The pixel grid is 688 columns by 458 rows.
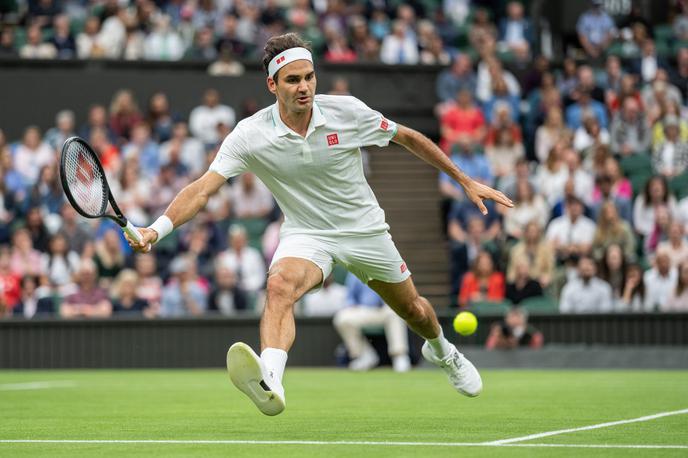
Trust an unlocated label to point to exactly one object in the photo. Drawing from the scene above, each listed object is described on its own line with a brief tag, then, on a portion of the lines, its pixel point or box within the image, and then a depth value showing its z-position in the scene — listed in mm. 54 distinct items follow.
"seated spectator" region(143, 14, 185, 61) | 22297
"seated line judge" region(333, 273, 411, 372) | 17078
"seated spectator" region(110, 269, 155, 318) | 17891
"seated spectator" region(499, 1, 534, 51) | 23469
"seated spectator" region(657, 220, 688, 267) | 17172
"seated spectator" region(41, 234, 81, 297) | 18359
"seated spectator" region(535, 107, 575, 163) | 20094
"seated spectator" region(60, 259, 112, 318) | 17781
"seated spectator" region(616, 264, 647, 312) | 17141
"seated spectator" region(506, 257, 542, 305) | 17578
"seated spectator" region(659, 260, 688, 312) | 16891
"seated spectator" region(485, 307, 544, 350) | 16812
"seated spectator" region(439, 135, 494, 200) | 19734
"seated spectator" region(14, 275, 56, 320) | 17984
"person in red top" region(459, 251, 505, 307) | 17594
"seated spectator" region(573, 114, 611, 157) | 19734
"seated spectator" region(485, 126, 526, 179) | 19938
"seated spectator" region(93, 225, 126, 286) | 18500
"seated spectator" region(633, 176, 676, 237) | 18281
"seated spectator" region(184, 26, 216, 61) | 22422
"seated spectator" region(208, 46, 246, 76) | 22094
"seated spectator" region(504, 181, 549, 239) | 18672
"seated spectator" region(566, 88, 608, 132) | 20438
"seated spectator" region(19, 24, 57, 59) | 21984
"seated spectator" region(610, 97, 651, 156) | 19859
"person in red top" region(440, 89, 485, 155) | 20531
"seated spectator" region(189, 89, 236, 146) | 20734
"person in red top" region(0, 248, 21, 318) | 18047
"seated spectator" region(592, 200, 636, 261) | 17844
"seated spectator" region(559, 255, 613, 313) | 17250
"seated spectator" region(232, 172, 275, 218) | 19547
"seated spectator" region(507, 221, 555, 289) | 17781
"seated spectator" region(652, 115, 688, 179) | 19344
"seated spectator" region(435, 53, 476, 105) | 21375
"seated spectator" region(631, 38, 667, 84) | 21703
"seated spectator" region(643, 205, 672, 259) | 17922
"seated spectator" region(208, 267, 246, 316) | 18125
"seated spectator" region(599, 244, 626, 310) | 17297
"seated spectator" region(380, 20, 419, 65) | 22594
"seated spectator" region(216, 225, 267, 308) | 18500
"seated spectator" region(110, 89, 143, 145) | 20641
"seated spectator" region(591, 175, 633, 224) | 18625
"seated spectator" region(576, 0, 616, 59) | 23156
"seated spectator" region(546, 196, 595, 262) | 18077
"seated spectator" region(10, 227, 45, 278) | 18297
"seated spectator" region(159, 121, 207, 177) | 19938
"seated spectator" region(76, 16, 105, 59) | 22094
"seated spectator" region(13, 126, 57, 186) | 19891
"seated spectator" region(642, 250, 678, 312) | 17047
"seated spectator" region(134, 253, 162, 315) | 18109
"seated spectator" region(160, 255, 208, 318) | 18094
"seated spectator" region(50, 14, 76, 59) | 22141
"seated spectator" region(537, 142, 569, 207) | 18953
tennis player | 7863
